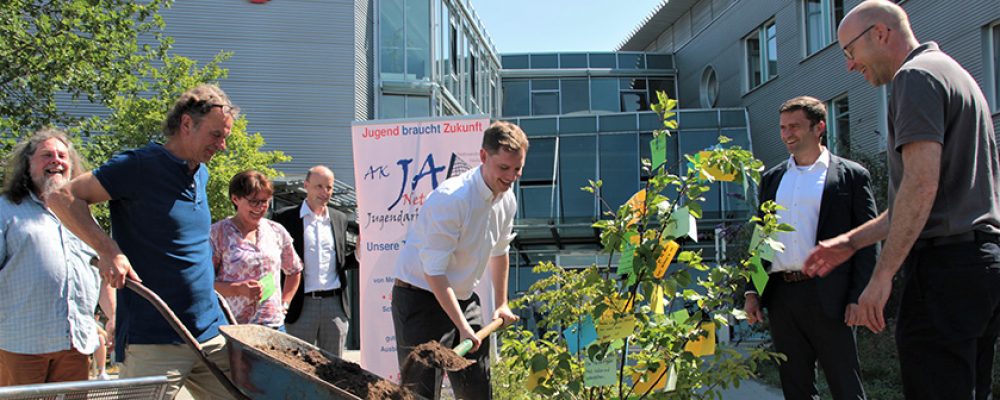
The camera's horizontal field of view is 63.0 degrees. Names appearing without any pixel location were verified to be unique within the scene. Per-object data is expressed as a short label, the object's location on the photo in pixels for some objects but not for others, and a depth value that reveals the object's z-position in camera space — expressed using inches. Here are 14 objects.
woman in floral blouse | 177.0
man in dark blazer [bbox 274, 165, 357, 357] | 214.8
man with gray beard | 144.7
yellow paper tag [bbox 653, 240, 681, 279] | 122.3
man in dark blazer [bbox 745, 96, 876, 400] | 145.3
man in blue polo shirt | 120.9
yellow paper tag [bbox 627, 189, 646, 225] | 125.3
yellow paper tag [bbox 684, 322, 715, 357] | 123.2
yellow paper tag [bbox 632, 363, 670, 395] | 123.3
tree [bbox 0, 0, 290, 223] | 347.9
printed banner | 258.8
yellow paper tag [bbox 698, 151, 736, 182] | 123.4
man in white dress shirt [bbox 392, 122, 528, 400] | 133.8
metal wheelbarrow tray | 90.8
